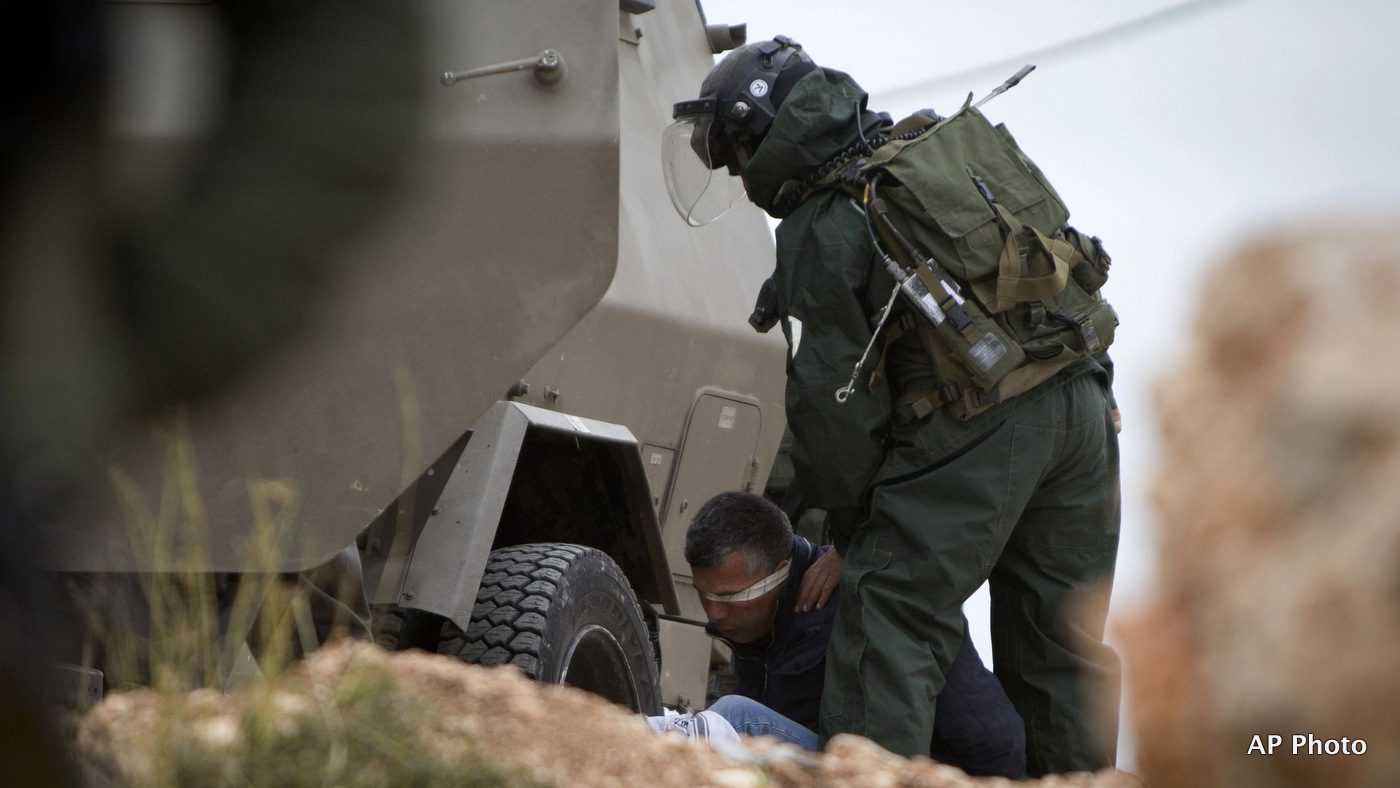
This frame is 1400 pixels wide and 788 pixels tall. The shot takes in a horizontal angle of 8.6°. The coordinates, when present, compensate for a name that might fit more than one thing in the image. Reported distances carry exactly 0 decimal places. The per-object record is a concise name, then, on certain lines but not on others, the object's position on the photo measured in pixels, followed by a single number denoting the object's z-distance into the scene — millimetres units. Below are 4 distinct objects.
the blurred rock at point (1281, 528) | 8494
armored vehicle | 18273
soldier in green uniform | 18931
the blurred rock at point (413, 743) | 13919
